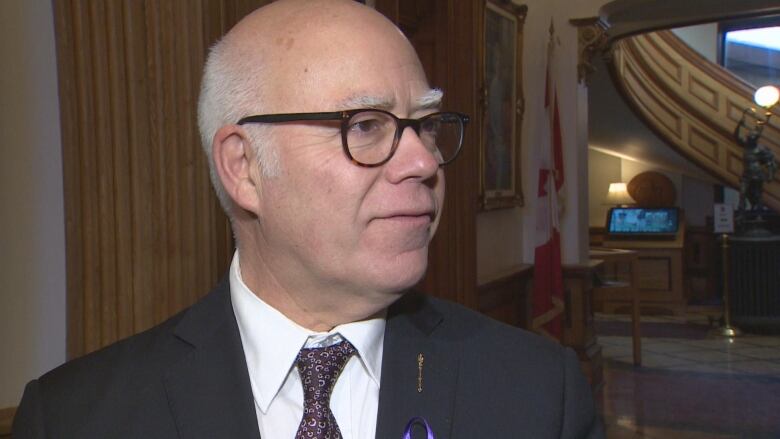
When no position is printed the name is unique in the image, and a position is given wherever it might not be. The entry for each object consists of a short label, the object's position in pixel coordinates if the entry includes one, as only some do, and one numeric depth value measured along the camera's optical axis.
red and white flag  6.23
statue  10.38
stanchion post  10.04
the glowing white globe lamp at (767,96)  10.40
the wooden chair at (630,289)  7.94
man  1.31
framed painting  5.73
